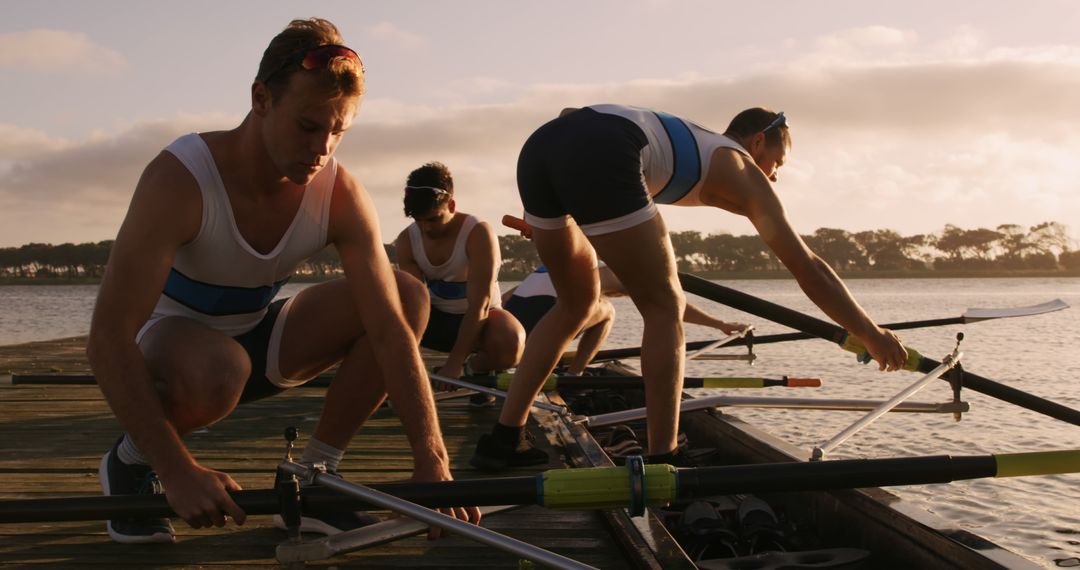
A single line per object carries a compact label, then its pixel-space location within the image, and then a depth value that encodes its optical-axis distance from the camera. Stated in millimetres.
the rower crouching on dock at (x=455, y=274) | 6422
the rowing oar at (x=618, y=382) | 6242
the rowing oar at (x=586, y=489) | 2424
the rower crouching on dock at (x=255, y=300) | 2525
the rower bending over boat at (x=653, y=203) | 3691
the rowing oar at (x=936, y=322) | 6851
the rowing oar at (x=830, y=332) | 5648
